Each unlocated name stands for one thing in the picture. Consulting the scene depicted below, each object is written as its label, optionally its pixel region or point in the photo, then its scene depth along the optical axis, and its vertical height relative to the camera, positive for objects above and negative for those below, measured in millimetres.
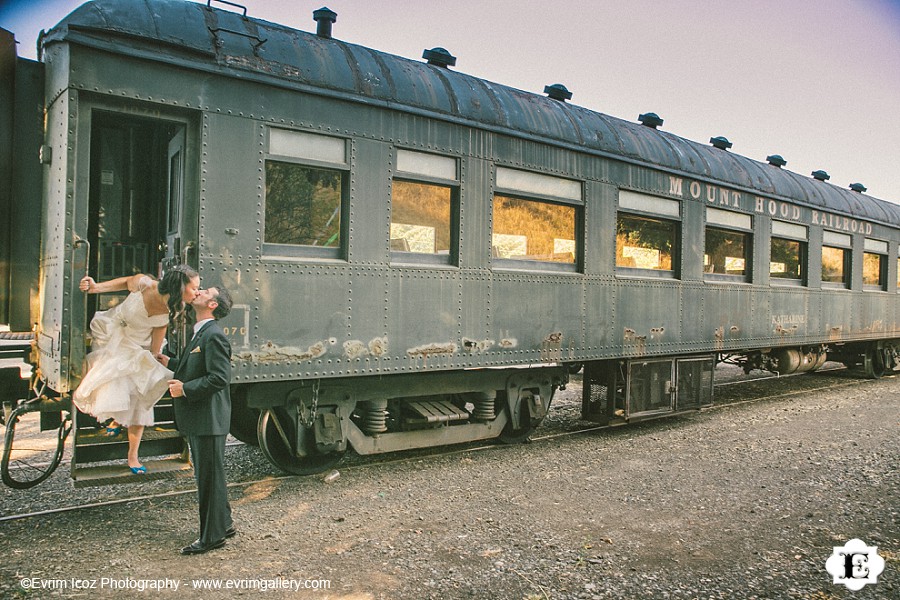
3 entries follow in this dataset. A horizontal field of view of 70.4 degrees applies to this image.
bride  4250 -403
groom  3807 -680
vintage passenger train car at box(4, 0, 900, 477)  4609 +658
